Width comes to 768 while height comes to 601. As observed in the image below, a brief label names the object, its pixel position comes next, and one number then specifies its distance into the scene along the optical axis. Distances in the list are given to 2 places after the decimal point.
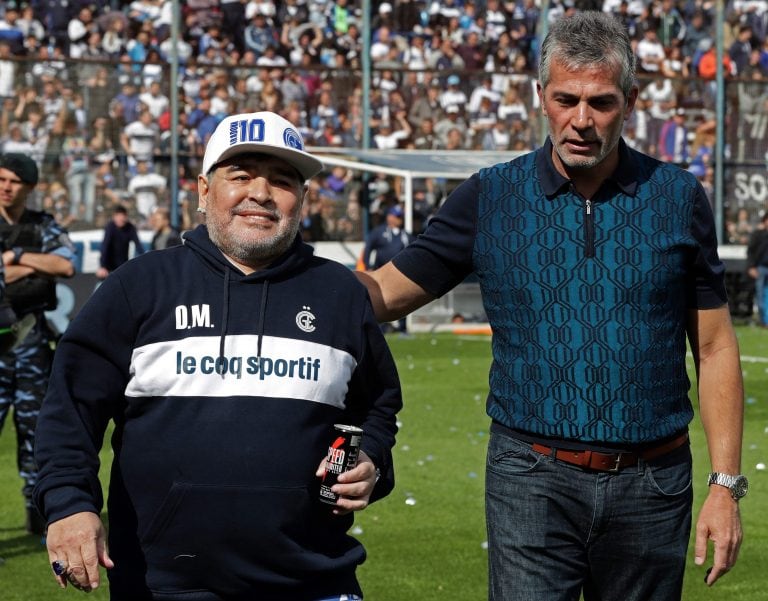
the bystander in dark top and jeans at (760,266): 27.94
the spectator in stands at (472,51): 30.73
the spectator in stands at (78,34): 27.80
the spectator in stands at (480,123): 29.30
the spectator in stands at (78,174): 25.50
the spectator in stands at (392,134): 29.05
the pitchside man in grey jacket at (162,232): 23.52
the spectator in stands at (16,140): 25.25
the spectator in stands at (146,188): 26.23
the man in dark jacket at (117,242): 23.92
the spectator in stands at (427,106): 29.08
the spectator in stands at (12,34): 26.94
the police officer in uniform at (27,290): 9.01
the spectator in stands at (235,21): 29.19
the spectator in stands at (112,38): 28.03
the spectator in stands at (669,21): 32.25
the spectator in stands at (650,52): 31.70
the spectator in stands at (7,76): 25.42
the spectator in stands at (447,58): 30.45
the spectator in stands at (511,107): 29.19
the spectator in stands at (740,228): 30.23
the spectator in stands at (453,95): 29.19
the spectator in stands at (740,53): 32.00
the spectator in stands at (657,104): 29.81
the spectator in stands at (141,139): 26.47
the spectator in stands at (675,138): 30.05
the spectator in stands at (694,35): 32.00
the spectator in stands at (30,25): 27.34
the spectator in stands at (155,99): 26.98
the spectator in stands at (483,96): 29.31
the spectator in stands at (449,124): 29.28
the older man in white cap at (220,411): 3.75
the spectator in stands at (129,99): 26.69
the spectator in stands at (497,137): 29.27
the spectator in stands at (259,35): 29.23
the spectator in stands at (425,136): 29.23
